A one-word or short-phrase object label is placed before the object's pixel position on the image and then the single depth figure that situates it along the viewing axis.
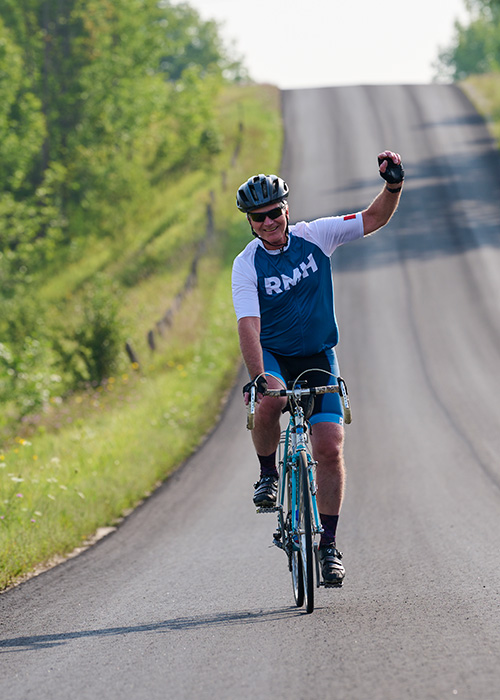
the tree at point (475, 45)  191.62
